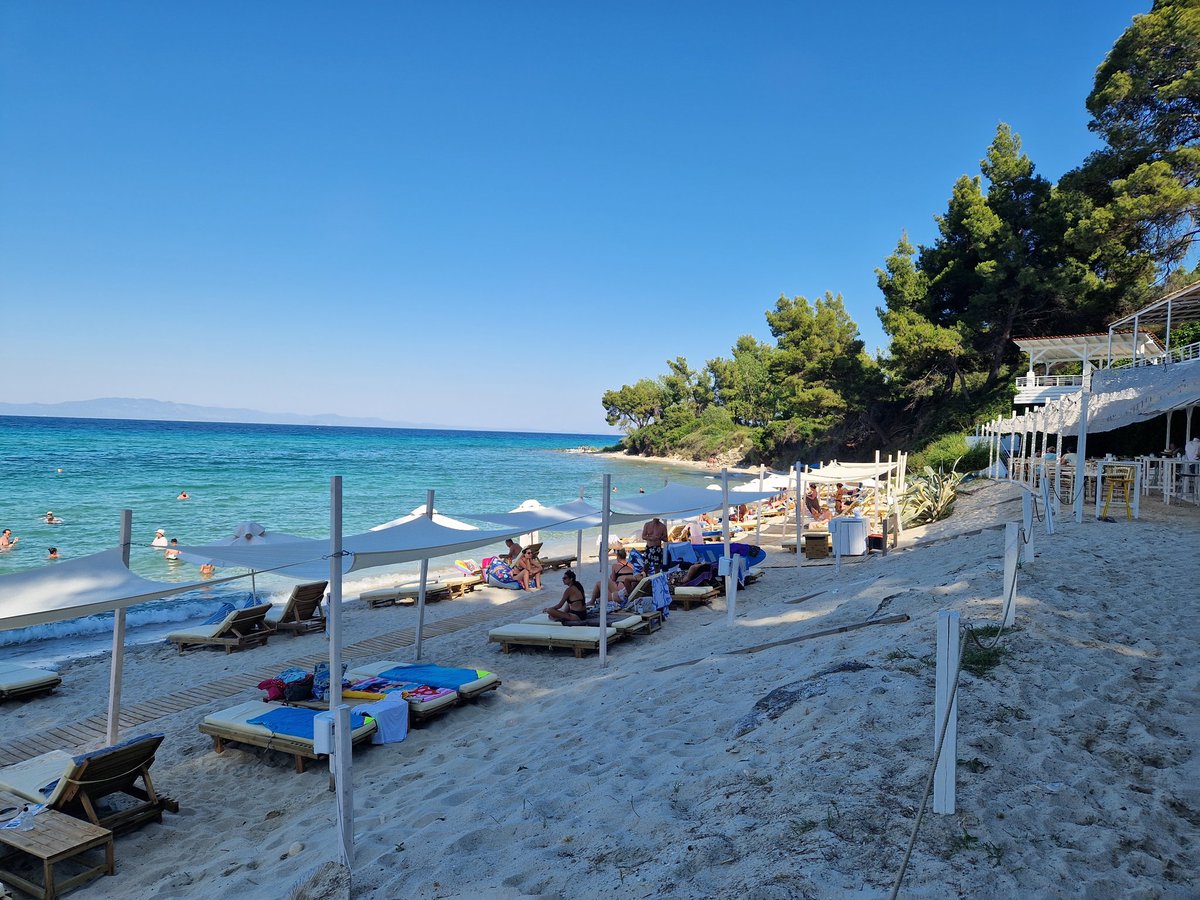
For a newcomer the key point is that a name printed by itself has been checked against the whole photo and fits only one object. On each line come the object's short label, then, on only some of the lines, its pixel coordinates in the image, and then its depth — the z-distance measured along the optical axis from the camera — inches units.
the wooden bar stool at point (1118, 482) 423.5
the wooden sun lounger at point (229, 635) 387.9
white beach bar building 415.8
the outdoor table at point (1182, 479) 500.4
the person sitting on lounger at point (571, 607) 359.3
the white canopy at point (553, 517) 361.4
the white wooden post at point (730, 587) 319.9
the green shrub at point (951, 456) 999.6
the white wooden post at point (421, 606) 329.4
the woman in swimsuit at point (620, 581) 394.0
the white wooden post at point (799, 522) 495.8
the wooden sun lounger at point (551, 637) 327.3
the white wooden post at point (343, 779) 142.2
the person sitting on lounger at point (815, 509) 736.6
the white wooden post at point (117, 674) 219.3
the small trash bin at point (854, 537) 491.5
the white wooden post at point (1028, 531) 269.6
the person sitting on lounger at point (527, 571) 522.3
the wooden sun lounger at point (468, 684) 263.7
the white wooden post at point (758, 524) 648.8
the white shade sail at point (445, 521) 368.2
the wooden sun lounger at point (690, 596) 415.5
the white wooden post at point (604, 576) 306.5
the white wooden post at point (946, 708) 107.7
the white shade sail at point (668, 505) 354.9
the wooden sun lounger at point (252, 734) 217.2
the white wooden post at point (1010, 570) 193.2
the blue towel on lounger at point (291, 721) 221.3
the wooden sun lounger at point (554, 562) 602.2
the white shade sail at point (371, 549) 224.2
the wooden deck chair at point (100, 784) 177.9
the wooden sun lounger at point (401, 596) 490.9
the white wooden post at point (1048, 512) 363.6
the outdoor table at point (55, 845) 157.0
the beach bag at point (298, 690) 261.7
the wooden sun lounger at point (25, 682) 306.2
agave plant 675.4
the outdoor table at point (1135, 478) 409.4
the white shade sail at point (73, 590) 183.9
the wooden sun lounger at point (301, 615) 411.5
